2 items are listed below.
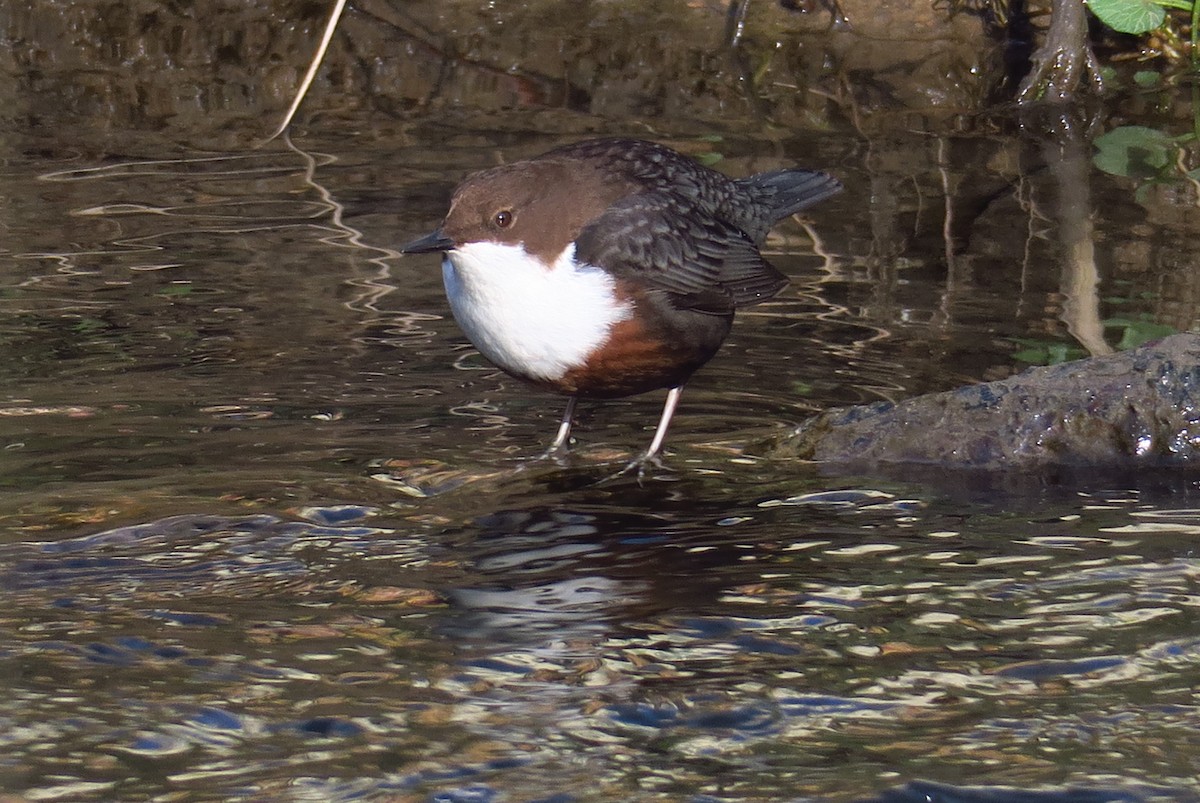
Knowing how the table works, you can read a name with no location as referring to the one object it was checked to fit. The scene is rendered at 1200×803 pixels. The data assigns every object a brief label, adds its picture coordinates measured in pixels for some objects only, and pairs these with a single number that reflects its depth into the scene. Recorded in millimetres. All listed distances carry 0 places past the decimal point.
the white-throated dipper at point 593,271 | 7648
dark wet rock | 7648
